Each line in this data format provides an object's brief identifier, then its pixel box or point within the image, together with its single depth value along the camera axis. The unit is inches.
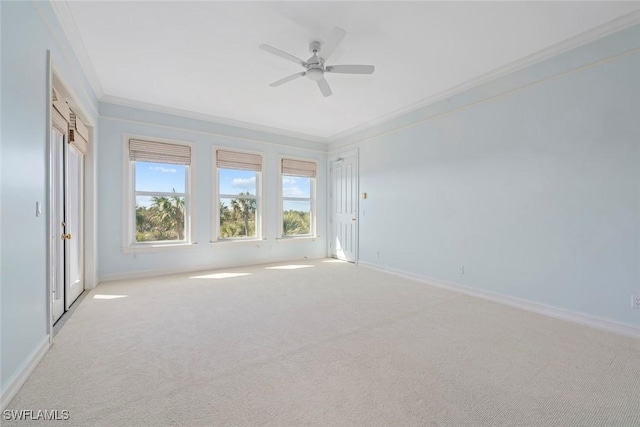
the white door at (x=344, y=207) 230.1
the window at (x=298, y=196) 241.6
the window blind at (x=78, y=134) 123.8
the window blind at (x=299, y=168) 238.4
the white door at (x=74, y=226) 125.1
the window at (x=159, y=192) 180.7
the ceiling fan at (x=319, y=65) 102.8
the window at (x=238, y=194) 211.3
